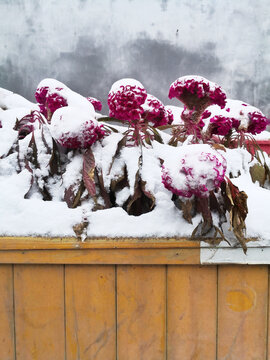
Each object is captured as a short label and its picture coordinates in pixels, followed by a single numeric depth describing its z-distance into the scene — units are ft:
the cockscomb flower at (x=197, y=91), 2.15
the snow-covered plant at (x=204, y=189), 1.56
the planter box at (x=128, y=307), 1.80
